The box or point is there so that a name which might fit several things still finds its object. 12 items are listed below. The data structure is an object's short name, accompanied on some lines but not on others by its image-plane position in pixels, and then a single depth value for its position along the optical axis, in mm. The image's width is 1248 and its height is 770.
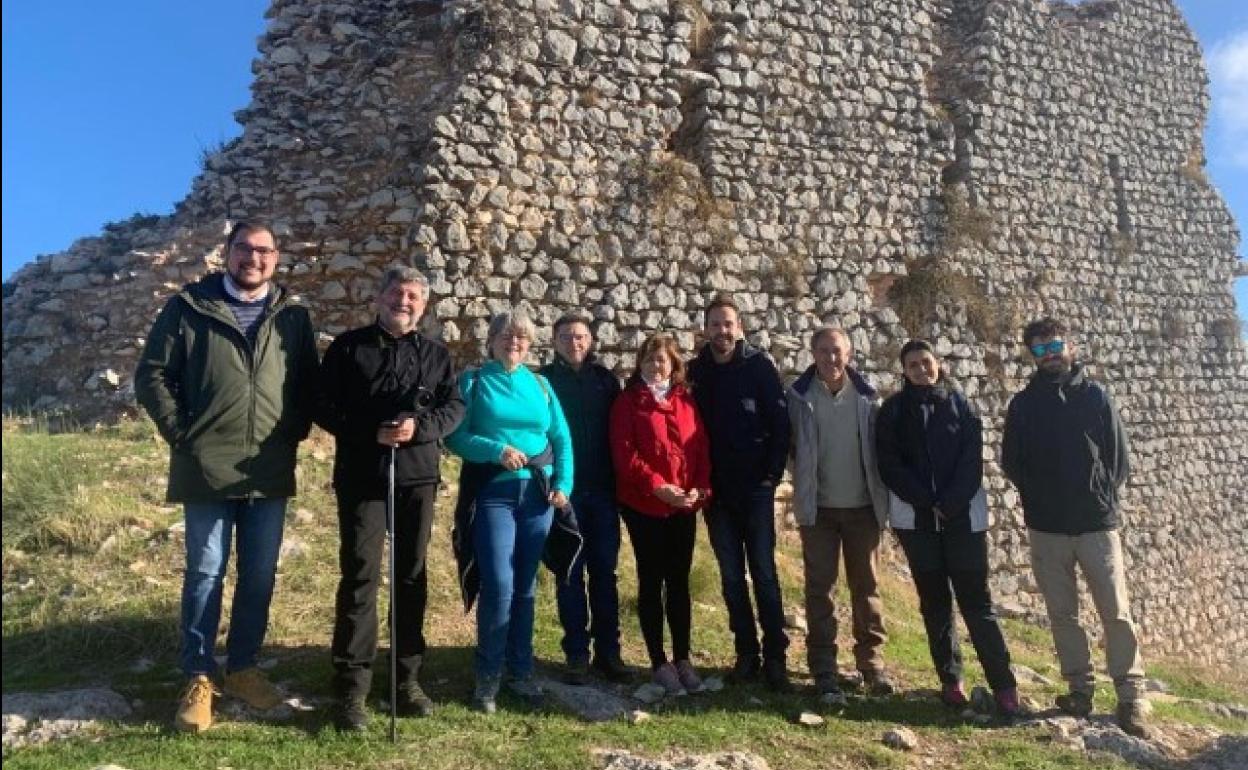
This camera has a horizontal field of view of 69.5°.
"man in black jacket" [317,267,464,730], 4352
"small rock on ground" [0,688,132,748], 3975
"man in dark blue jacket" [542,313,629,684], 5246
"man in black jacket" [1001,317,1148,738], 5395
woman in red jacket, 5117
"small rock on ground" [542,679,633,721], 4734
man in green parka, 4176
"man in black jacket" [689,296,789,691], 5281
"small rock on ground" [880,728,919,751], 4719
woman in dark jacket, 5289
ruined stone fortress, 7816
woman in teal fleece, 4656
